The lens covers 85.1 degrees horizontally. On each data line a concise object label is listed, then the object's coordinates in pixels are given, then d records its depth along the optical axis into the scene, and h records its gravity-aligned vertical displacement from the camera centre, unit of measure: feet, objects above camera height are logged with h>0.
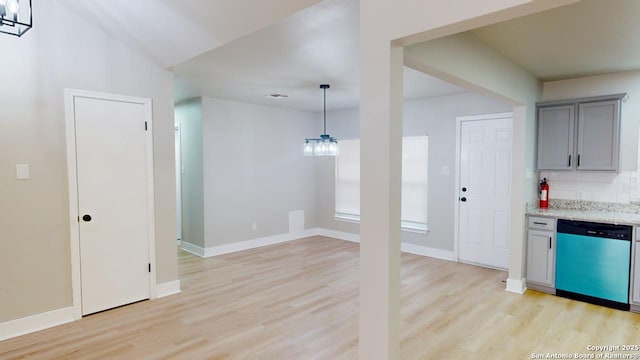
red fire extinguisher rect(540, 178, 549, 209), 14.52 -1.27
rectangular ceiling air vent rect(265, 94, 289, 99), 17.57 +3.56
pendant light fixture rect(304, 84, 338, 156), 15.84 +0.89
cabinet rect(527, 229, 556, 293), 12.92 -3.56
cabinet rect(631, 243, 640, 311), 11.20 -3.71
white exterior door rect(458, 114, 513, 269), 15.93 -1.15
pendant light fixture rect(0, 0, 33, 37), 6.28 +2.85
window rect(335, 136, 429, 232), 18.93 -0.95
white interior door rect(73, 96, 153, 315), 11.09 -1.21
